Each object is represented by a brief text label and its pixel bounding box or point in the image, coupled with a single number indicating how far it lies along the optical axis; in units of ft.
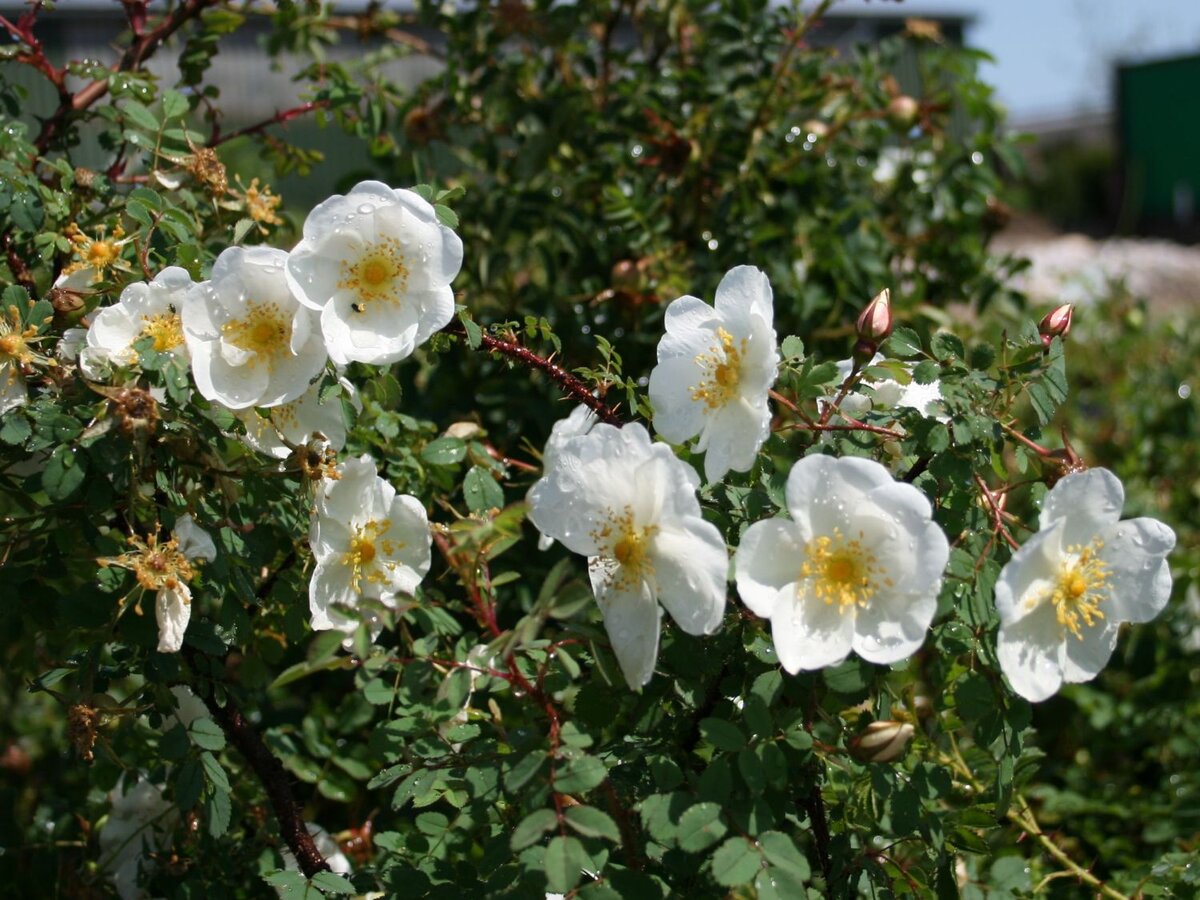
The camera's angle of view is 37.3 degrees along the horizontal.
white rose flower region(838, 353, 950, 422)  1.71
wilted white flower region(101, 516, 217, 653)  1.64
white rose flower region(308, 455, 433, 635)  1.72
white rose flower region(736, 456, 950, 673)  1.50
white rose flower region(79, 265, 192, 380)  1.67
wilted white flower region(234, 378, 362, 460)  1.71
